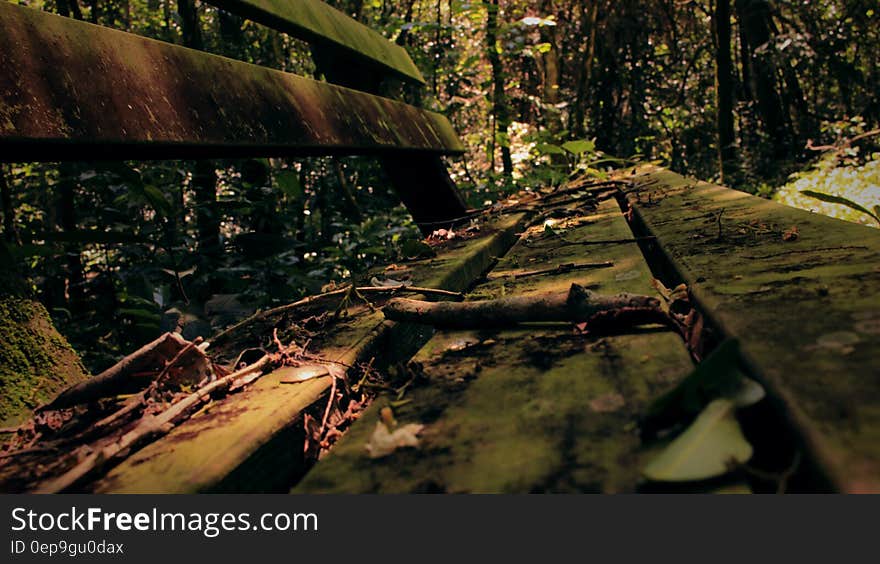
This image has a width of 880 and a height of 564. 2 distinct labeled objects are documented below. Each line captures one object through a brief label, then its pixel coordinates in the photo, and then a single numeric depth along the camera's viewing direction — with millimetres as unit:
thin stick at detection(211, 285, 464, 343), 516
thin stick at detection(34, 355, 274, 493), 290
